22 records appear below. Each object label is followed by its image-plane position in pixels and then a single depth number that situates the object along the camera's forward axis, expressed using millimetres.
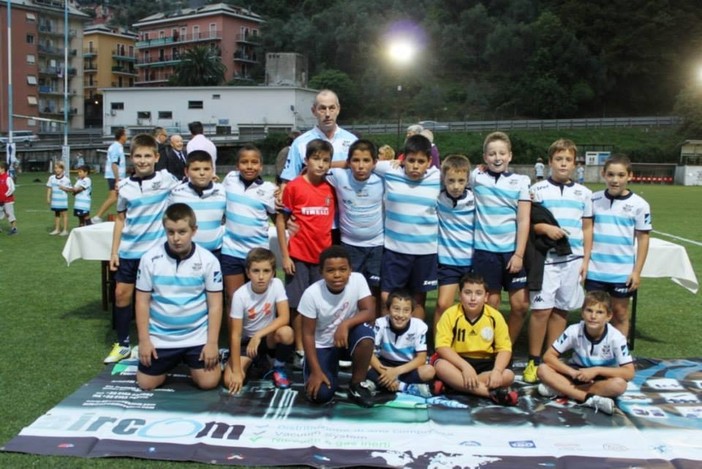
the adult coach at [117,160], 13703
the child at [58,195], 13359
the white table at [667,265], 6176
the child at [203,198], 5285
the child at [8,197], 13516
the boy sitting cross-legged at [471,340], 4703
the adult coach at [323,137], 5529
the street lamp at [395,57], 73625
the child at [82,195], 13086
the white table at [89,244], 6504
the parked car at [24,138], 47397
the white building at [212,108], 57750
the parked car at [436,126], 56562
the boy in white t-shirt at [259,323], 4832
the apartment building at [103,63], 79562
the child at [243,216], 5355
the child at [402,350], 4746
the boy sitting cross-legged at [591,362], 4590
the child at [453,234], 5266
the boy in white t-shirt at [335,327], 4535
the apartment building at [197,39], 82125
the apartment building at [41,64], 66062
